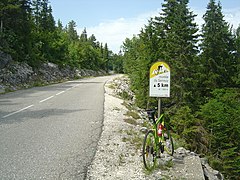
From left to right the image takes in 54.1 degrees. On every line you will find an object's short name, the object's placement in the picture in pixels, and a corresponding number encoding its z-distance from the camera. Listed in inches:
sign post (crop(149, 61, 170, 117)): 224.5
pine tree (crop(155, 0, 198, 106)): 892.6
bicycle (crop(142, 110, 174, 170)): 204.8
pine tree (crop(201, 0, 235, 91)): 1105.4
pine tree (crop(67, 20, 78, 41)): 4518.0
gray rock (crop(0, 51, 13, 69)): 1032.0
